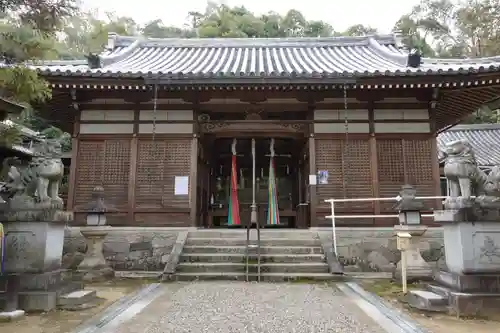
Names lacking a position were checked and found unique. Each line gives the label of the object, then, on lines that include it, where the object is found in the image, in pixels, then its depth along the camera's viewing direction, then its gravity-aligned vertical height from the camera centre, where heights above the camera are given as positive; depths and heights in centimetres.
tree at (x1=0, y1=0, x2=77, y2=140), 379 +186
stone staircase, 715 -105
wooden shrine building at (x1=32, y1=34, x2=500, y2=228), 881 +237
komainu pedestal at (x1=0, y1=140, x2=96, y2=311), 492 -32
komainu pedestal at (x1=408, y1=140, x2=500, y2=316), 460 -46
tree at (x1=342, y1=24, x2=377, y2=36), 3950 +2053
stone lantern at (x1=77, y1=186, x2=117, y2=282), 767 -58
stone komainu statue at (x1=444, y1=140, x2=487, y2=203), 494 +51
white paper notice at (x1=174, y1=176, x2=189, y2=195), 962 +65
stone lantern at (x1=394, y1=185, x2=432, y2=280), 706 -41
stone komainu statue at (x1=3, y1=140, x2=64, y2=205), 530 +48
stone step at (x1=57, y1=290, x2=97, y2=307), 502 -130
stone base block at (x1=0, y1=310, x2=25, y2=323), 440 -135
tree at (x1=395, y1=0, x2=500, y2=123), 2486 +1691
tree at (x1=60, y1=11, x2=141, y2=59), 2872 +1562
